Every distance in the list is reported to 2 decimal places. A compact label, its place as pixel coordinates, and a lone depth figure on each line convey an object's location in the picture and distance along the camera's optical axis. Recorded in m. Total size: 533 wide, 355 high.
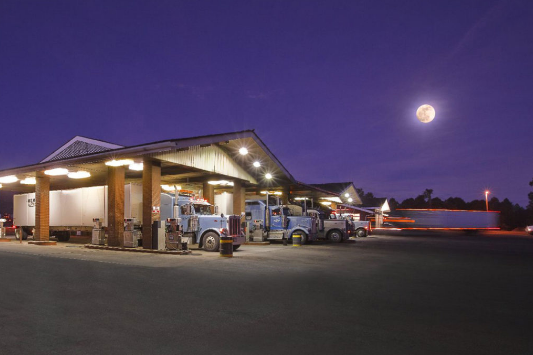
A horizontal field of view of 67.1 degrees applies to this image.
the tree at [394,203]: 144.38
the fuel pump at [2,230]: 27.04
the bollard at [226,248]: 15.76
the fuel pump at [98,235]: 20.19
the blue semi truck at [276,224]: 24.69
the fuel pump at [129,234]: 18.28
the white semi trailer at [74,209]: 20.81
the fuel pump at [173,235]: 17.08
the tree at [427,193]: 127.58
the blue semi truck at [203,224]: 18.09
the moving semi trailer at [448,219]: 42.38
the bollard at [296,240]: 23.42
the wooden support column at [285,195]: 32.01
